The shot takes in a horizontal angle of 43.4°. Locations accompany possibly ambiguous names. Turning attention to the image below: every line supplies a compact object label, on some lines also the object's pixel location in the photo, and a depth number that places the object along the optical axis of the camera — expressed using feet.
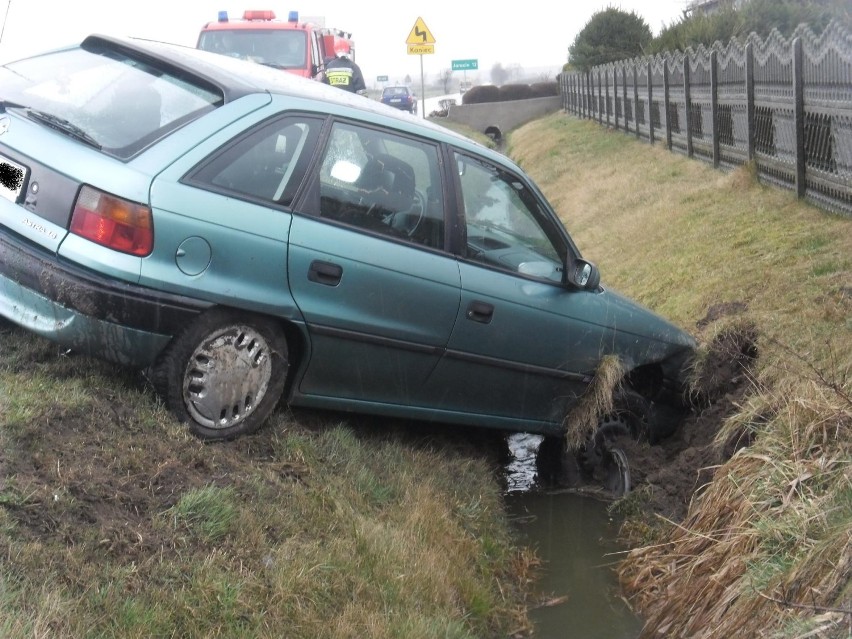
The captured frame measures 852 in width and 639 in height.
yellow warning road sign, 94.22
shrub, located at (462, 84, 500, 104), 163.32
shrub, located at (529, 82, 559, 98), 159.27
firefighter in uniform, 56.85
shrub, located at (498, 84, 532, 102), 162.09
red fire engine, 57.57
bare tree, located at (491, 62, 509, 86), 449.48
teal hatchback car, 14.58
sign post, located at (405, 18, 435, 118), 94.12
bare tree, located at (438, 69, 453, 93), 330.75
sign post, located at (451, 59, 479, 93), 154.30
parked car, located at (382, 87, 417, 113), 163.31
